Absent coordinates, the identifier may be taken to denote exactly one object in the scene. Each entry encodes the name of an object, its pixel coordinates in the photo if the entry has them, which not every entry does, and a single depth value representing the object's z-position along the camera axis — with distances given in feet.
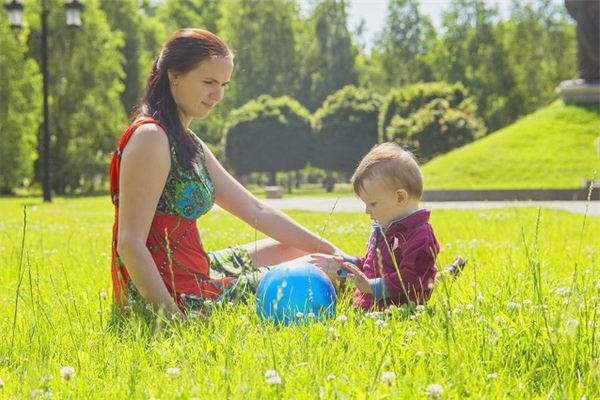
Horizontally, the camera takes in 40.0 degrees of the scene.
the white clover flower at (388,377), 8.17
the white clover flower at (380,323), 10.95
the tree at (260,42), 199.00
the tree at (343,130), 172.35
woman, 13.76
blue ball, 13.44
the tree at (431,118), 142.61
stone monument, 85.87
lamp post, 78.69
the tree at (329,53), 207.62
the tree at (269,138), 168.66
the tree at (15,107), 124.98
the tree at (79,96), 138.67
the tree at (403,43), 224.94
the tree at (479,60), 199.72
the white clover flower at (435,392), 7.59
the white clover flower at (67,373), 8.83
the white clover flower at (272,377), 8.05
